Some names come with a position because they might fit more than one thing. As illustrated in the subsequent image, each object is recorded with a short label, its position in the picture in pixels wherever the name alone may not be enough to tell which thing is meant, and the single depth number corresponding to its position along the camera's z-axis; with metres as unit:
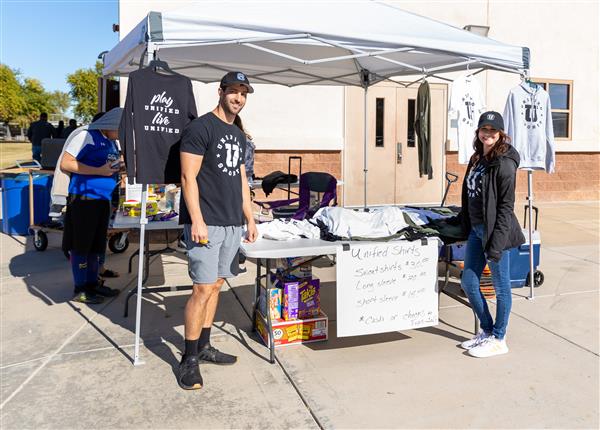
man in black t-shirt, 3.17
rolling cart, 7.16
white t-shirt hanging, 5.34
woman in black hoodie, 3.59
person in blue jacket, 4.68
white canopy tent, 3.70
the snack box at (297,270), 4.15
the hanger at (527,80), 5.17
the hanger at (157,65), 3.50
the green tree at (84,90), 66.00
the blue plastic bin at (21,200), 8.28
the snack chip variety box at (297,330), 4.02
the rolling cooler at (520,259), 5.47
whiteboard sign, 3.71
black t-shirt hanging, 3.47
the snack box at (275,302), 4.02
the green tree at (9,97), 59.91
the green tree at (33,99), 71.25
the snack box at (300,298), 4.04
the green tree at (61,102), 107.75
